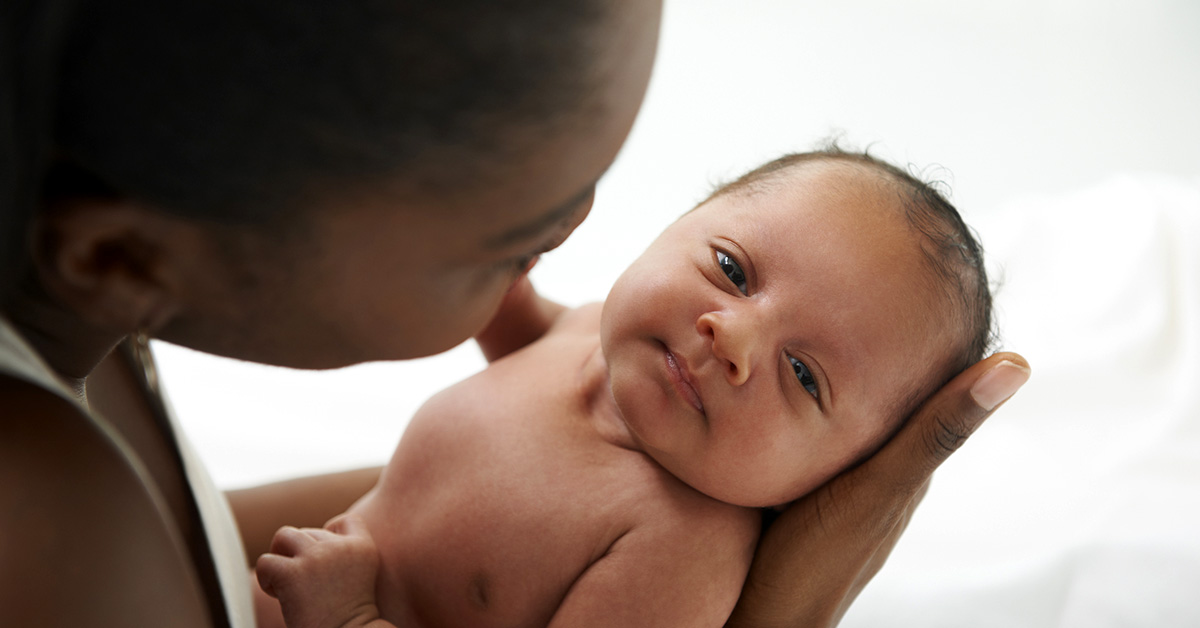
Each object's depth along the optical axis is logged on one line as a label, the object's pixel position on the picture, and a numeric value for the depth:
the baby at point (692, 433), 0.50
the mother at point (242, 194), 0.33
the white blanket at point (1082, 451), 0.60
